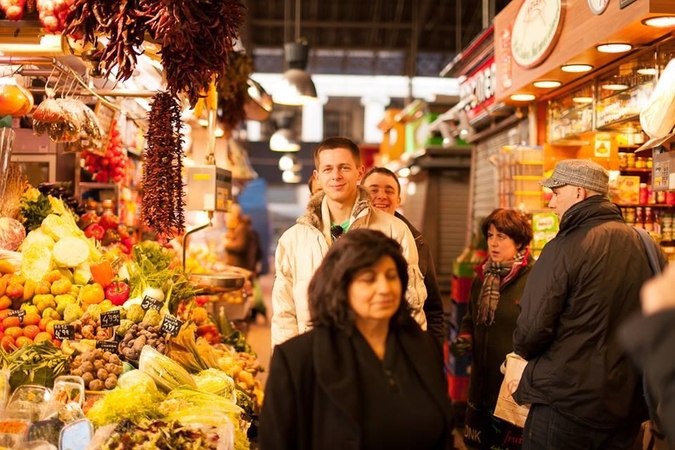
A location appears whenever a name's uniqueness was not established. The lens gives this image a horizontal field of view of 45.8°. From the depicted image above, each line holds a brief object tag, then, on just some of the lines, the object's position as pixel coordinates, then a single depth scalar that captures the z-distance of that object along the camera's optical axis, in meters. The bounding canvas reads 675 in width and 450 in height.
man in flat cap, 3.71
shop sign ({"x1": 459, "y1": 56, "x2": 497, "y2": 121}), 7.94
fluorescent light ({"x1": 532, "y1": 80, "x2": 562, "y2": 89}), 5.98
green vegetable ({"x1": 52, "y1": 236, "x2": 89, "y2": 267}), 4.91
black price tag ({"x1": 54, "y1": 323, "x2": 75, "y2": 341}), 4.23
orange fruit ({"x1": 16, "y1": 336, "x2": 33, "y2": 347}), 4.14
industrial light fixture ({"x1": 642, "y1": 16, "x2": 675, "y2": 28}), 4.14
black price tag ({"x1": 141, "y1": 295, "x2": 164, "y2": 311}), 4.48
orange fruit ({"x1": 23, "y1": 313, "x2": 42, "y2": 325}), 4.42
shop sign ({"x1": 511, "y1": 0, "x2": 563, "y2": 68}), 5.37
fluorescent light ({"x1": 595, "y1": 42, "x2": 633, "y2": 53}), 4.75
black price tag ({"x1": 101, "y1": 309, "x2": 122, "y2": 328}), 4.32
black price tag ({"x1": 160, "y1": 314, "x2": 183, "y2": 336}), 4.27
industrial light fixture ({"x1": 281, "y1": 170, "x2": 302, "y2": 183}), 22.64
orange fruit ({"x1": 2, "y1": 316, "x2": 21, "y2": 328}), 4.32
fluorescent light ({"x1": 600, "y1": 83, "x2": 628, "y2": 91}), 5.29
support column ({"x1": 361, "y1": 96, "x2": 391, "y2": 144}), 22.53
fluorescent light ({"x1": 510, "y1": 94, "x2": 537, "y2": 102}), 6.58
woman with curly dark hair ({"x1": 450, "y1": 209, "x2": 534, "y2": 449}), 5.14
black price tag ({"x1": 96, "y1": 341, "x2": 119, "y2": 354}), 4.18
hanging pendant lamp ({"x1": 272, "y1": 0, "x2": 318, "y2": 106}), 8.45
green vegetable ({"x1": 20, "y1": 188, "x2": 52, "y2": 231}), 5.27
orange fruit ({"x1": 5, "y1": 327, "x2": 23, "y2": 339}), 4.24
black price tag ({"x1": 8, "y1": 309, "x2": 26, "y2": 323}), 4.39
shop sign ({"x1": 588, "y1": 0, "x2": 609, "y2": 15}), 4.53
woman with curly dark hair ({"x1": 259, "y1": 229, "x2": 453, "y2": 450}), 2.29
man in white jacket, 3.45
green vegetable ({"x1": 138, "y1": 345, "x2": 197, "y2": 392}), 3.92
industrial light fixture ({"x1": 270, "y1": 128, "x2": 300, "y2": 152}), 16.03
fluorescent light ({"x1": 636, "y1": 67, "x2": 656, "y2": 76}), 4.83
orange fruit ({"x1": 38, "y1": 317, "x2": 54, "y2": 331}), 4.40
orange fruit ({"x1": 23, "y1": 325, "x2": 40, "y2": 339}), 4.31
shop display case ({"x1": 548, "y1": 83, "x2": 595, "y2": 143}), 5.86
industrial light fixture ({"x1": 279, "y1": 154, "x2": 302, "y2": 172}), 19.89
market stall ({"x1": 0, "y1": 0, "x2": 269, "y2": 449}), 3.56
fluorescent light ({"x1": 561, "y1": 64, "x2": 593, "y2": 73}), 5.38
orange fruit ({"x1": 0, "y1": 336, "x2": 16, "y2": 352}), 4.17
